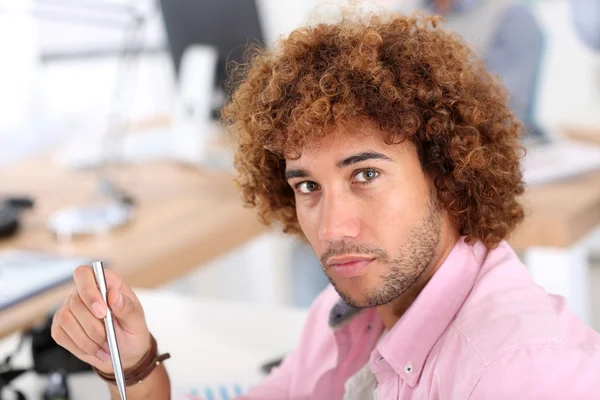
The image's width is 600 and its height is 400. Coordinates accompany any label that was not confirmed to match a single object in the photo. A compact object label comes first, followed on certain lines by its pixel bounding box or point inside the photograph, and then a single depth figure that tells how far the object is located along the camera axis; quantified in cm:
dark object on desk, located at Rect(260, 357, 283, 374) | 148
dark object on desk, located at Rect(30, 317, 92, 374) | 148
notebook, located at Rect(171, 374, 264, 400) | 142
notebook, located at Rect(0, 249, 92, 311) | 162
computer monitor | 243
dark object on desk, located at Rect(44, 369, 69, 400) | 140
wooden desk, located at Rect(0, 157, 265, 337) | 172
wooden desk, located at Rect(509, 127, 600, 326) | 177
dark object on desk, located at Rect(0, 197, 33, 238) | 191
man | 114
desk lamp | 191
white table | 147
